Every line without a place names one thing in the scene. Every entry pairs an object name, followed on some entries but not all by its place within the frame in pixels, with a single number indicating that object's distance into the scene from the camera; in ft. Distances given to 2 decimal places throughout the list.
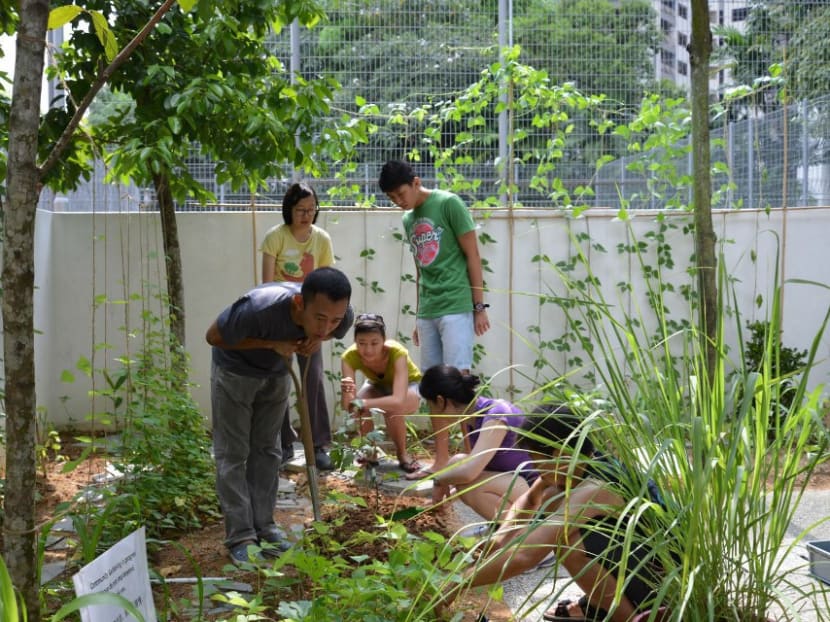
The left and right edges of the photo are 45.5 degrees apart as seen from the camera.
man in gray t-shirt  10.77
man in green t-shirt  17.16
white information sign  6.44
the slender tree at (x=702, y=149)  14.47
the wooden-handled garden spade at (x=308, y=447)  10.37
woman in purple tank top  11.76
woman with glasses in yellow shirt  17.84
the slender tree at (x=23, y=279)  7.00
